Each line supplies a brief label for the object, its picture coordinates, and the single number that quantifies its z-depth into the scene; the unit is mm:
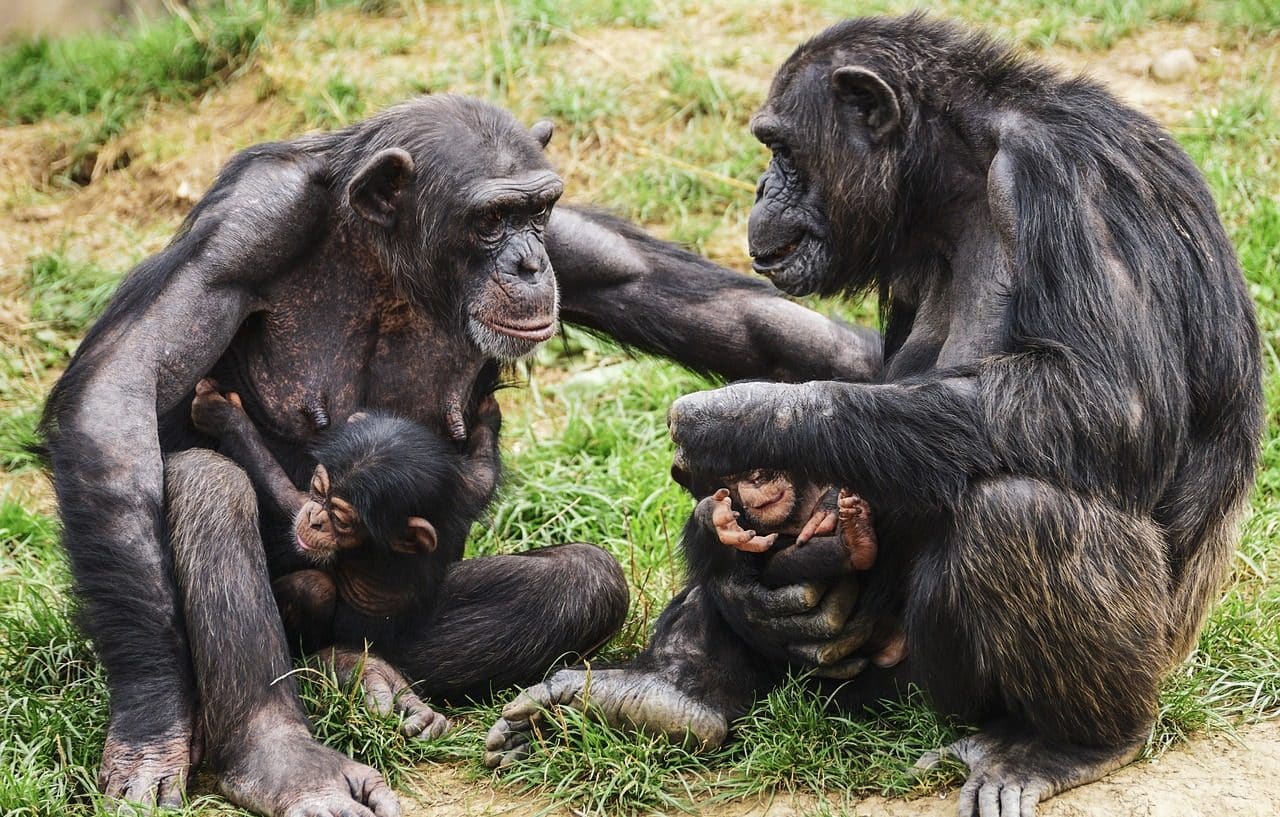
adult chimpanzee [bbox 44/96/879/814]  10375
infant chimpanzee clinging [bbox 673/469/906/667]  10328
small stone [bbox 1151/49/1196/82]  19406
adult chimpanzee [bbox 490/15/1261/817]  9344
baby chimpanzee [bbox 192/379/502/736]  11023
